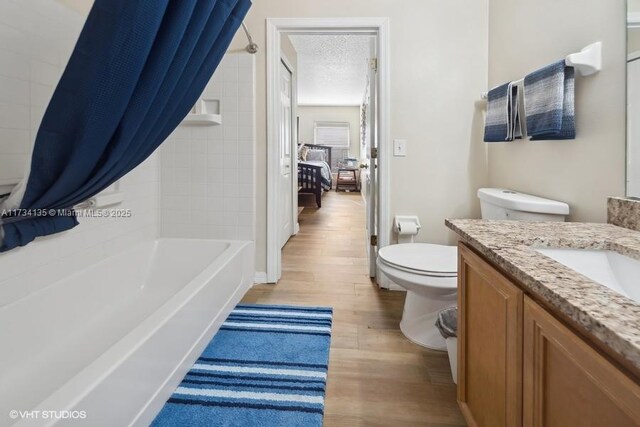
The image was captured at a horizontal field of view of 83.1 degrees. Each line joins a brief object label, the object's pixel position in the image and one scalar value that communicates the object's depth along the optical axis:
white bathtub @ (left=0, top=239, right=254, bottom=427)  0.88
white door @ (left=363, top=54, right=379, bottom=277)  2.64
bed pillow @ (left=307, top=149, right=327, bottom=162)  8.58
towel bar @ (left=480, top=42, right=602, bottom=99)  1.35
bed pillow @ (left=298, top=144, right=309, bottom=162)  8.22
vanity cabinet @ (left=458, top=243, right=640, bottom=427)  0.52
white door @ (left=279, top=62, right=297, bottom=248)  3.44
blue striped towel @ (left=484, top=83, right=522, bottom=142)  1.89
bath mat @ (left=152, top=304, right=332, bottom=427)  1.30
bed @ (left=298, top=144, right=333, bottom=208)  6.23
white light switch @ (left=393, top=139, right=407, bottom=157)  2.48
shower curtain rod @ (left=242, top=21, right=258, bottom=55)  2.40
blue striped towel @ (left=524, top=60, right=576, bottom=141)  1.47
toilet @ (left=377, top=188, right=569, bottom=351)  1.63
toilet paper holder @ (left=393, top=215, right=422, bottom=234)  2.42
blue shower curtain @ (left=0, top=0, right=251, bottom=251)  0.92
